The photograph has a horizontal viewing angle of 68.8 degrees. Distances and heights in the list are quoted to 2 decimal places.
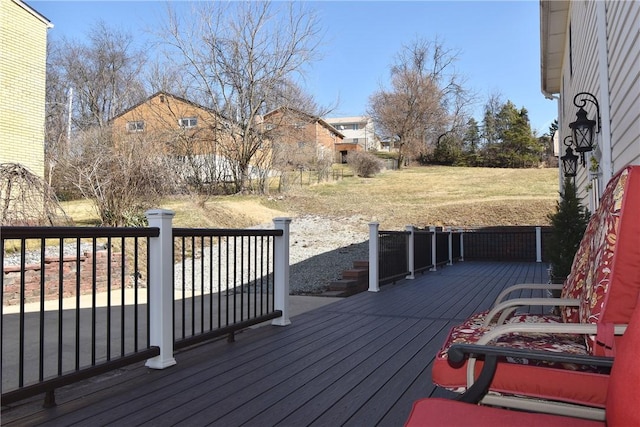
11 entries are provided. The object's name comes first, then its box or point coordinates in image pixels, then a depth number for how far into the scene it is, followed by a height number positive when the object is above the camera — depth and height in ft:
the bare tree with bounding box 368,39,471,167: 104.68 +27.35
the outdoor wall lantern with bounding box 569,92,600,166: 15.29 +2.92
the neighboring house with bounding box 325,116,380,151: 137.63 +29.96
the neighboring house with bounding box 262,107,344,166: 63.10 +12.07
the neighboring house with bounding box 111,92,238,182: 55.67 +11.04
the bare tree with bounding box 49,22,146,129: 78.69 +25.53
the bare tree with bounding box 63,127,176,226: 35.24 +2.88
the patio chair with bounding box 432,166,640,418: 5.06 -1.30
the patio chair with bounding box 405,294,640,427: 3.48 -1.52
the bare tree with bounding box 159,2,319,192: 60.03 +21.25
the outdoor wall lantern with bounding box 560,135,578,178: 22.13 +2.70
